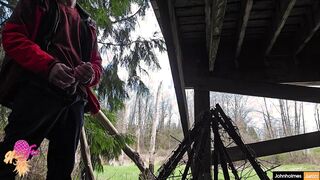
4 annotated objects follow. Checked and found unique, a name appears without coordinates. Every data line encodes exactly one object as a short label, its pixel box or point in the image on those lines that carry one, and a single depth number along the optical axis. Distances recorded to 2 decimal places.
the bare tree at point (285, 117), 11.33
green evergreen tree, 2.46
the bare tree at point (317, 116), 9.37
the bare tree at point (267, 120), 11.75
